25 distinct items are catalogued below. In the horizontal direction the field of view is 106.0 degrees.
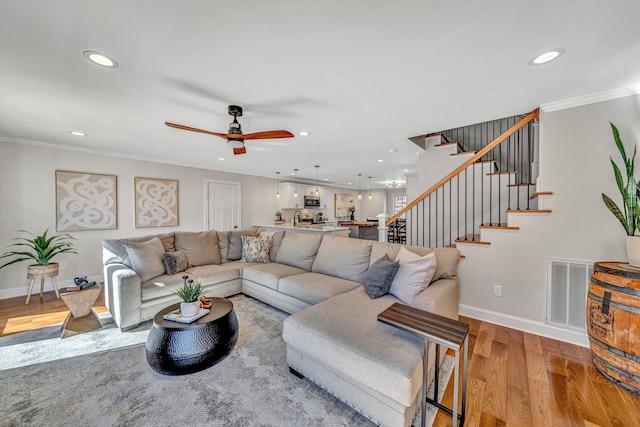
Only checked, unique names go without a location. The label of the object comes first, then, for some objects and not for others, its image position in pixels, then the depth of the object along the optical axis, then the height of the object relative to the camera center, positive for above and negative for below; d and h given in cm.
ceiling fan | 244 +78
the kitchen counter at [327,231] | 483 -42
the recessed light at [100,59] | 164 +107
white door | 605 +14
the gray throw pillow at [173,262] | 308 -67
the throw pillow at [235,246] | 394 -59
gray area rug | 152 -131
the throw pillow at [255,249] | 379 -62
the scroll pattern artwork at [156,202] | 489 +17
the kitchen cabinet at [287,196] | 765 +46
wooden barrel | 167 -81
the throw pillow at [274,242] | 385 -51
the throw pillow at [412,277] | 209 -59
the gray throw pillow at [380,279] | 221 -64
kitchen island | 690 -57
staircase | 362 +40
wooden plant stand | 335 -88
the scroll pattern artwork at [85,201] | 405 +16
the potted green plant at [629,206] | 189 +4
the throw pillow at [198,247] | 350 -55
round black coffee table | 180 -102
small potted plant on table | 192 -74
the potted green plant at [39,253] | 338 -64
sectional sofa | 140 -81
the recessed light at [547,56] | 164 +109
